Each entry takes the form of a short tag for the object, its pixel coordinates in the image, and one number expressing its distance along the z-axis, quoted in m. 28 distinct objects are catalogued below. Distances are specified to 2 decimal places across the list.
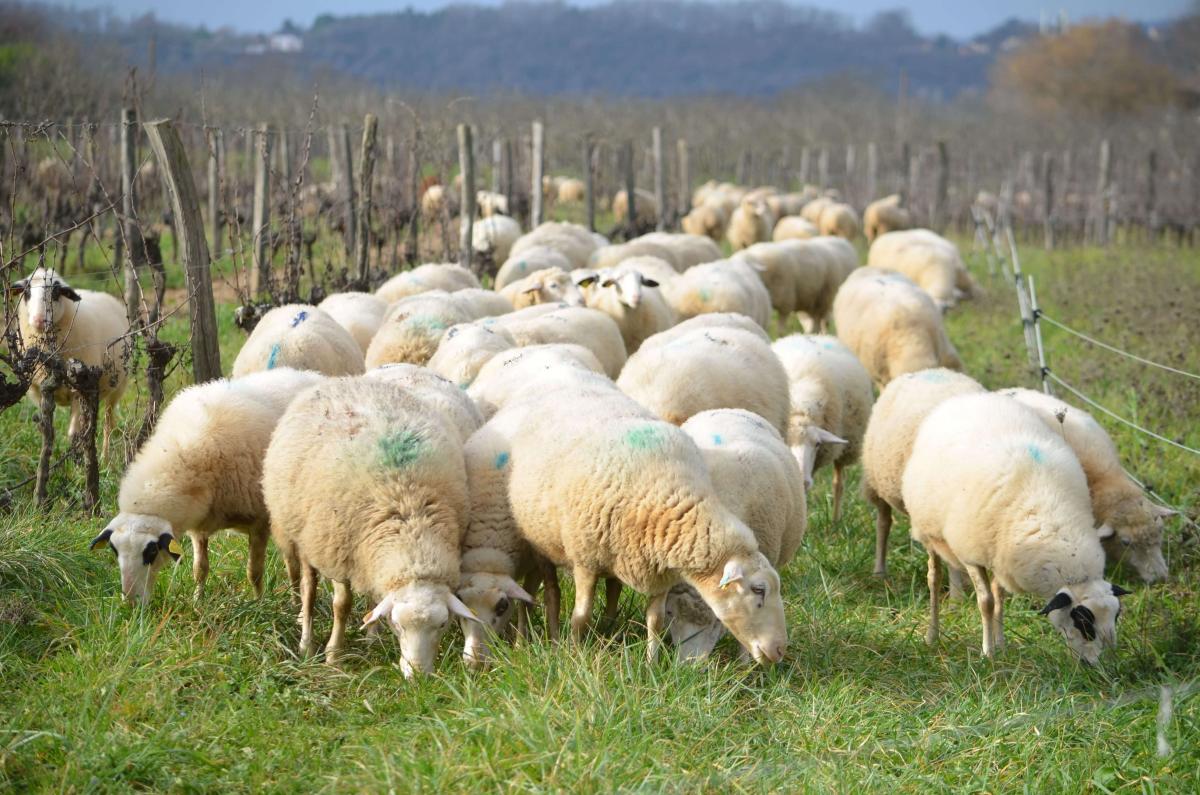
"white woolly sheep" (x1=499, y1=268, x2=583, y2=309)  18.78
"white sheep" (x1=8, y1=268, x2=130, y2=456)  13.26
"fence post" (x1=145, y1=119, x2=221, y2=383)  12.22
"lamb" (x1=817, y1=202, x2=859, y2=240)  44.62
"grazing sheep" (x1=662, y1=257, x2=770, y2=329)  19.69
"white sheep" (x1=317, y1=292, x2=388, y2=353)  15.94
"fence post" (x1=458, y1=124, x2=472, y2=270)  24.37
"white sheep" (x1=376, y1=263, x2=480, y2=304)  18.67
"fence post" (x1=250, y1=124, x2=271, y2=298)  15.79
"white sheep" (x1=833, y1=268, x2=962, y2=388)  18.80
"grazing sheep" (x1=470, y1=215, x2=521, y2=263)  27.17
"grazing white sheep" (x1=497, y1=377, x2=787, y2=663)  8.86
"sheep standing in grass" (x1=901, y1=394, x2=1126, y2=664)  10.04
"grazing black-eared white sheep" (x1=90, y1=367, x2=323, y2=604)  9.70
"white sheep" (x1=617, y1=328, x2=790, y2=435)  12.71
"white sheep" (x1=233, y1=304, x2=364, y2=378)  13.09
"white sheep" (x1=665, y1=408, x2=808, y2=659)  9.56
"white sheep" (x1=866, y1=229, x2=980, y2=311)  28.58
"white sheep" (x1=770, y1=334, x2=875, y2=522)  14.37
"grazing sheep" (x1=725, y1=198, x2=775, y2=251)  39.25
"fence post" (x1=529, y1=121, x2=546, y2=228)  30.88
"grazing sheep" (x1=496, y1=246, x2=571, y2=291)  21.84
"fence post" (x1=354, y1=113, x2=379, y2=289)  19.92
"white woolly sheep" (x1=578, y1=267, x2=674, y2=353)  17.83
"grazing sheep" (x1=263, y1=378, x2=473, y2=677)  8.70
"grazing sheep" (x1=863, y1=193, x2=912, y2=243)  46.22
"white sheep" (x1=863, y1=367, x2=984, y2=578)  12.43
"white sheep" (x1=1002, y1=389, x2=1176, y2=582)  12.25
